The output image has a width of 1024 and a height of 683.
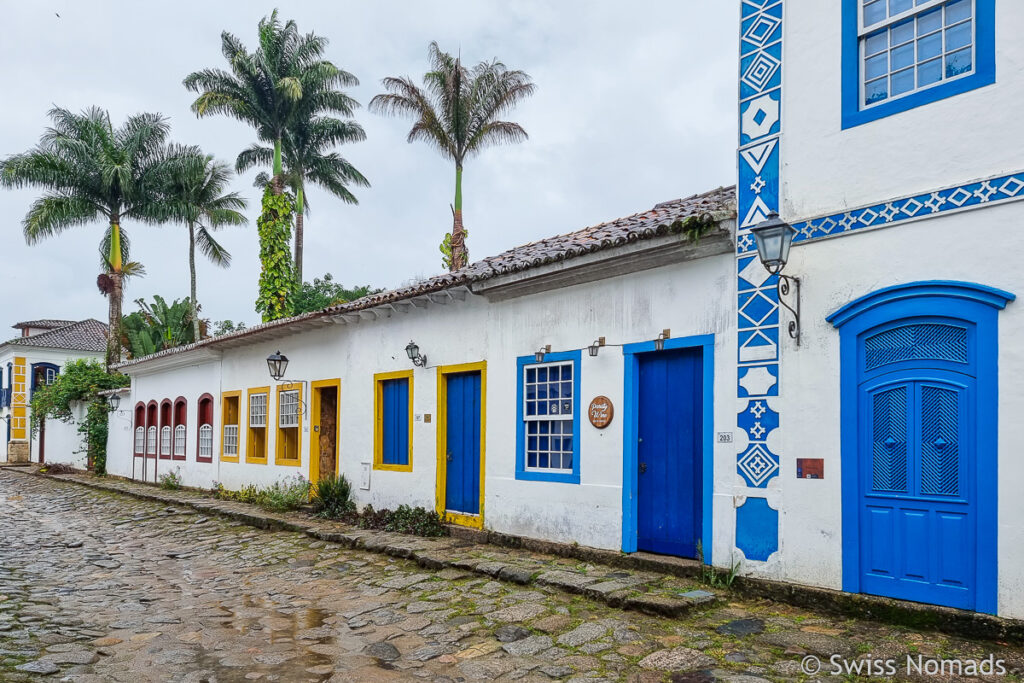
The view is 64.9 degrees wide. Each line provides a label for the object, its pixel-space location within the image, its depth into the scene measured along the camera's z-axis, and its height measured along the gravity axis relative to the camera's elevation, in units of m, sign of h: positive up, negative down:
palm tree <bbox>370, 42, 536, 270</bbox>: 23.88 +8.32
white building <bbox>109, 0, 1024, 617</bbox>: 5.77 +0.37
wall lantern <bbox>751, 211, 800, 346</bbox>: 6.54 +1.18
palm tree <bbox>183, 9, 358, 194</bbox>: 26.02 +9.95
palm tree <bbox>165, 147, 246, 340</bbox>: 27.64 +6.53
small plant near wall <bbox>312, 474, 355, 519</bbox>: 12.95 -1.89
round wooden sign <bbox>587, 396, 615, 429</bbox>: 8.63 -0.30
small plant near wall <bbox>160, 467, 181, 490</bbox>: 19.58 -2.43
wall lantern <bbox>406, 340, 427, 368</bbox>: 11.61 +0.41
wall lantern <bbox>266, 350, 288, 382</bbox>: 14.62 +0.34
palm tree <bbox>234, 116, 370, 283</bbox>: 29.53 +8.48
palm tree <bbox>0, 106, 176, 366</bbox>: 25.36 +6.57
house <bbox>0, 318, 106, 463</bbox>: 35.97 +0.69
